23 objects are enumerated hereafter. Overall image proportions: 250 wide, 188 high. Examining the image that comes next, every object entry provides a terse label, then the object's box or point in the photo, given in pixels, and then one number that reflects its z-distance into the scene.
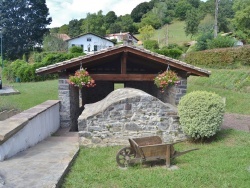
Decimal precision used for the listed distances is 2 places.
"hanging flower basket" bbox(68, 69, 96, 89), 9.30
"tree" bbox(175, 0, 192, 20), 69.38
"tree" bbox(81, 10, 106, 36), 63.91
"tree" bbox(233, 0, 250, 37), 37.81
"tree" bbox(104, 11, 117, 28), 77.26
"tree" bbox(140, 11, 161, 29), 67.65
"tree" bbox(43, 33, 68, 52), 43.81
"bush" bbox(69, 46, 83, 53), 34.88
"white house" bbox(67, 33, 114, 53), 50.16
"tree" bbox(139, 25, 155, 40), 50.25
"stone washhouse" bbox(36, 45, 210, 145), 7.80
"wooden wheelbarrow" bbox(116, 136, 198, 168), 6.02
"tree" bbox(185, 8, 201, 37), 49.25
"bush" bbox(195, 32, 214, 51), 29.91
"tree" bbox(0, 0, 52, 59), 48.53
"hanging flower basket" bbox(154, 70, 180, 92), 9.32
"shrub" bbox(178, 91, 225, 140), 7.58
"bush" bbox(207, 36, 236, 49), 26.66
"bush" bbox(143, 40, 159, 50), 38.05
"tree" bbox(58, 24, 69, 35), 76.31
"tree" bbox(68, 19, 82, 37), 72.31
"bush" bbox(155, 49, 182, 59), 29.66
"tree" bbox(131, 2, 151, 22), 80.81
